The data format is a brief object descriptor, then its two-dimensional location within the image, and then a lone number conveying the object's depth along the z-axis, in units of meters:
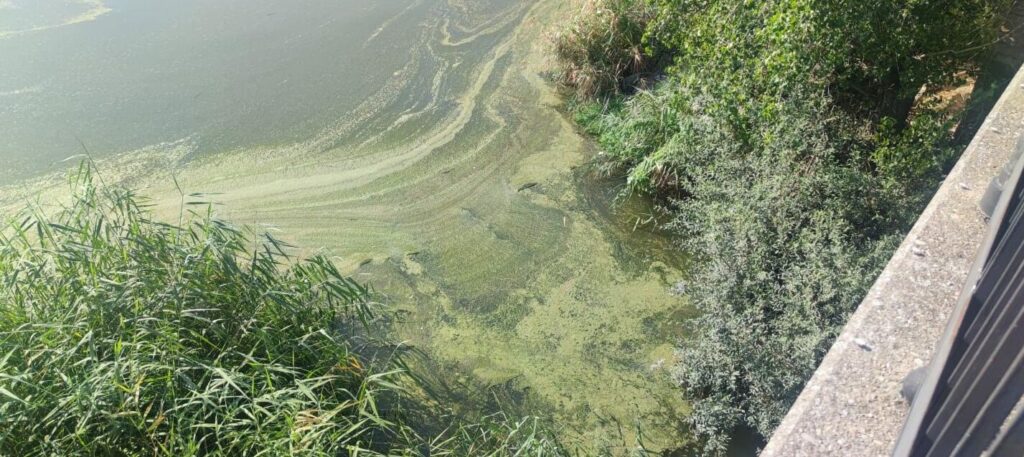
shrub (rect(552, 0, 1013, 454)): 2.93
